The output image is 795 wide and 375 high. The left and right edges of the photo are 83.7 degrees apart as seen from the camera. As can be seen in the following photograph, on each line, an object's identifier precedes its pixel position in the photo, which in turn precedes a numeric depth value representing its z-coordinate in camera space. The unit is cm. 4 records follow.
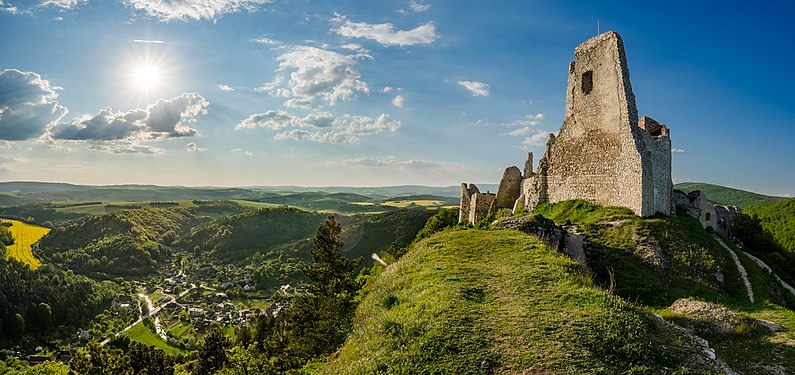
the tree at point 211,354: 4000
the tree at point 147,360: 3866
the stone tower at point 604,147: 2441
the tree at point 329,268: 2495
